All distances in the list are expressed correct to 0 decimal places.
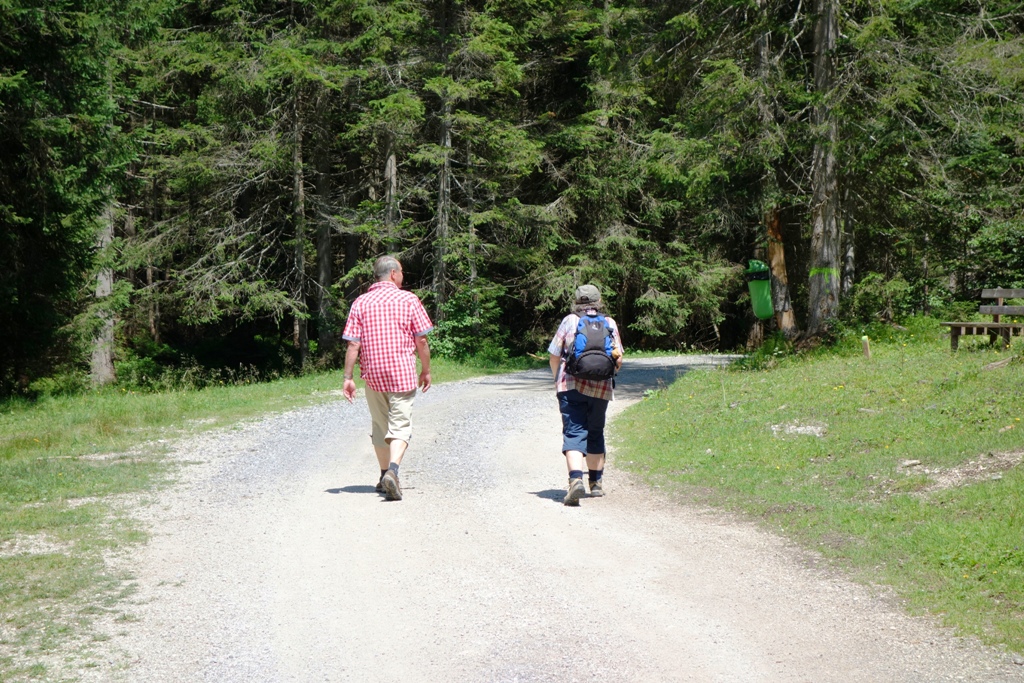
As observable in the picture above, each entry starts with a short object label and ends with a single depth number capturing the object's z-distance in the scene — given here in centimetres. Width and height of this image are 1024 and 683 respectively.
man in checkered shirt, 820
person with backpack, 794
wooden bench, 1464
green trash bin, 2038
